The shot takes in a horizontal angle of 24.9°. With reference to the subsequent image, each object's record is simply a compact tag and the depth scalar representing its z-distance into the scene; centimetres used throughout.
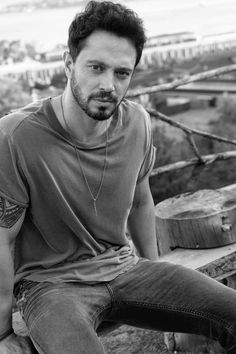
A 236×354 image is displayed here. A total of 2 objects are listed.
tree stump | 239
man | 174
